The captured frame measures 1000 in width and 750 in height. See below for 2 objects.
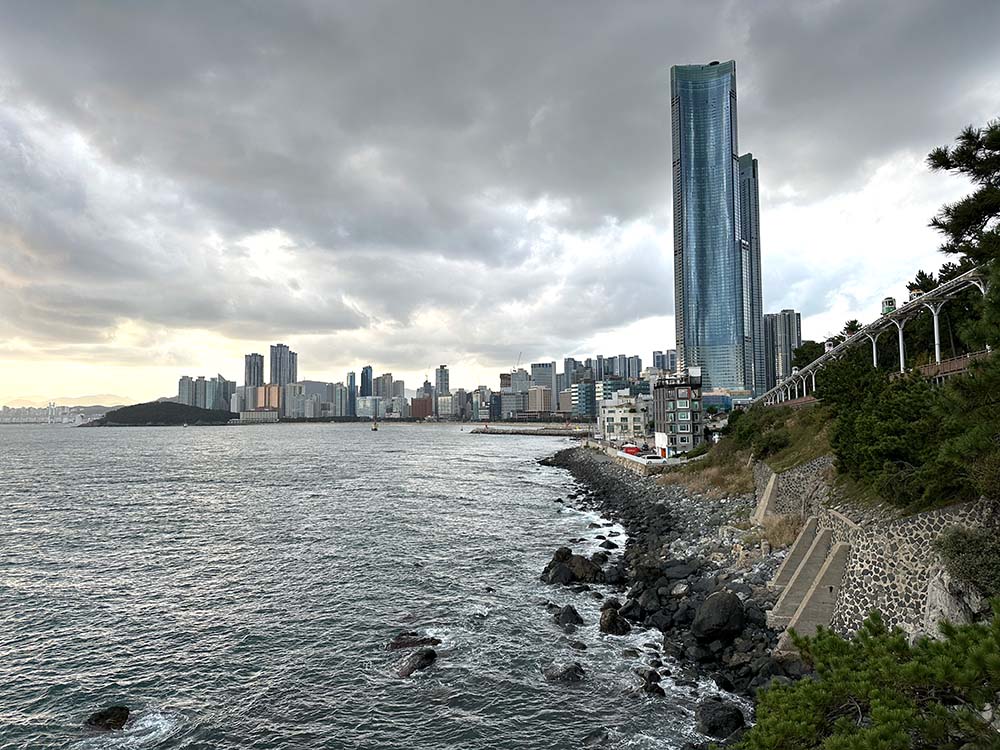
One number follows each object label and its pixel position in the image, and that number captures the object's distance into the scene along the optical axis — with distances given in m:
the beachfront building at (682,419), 90.54
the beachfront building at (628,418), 132.89
